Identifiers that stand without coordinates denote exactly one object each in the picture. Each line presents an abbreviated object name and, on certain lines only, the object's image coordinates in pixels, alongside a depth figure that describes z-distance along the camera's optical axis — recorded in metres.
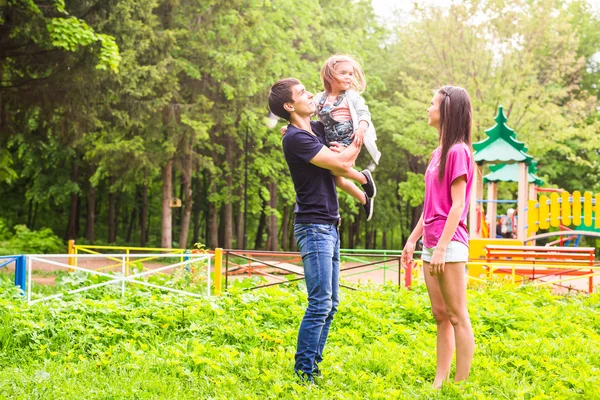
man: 4.33
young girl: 4.33
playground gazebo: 16.17
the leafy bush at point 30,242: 22.72
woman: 4.09
